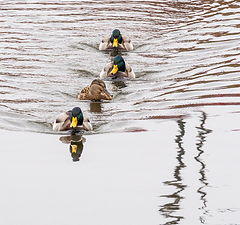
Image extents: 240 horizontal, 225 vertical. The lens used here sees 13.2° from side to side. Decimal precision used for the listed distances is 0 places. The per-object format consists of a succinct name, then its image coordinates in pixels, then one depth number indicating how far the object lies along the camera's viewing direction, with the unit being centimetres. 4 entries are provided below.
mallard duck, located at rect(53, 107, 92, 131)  1702
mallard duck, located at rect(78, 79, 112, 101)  1962
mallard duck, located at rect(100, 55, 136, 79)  2217
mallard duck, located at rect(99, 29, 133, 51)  2525
